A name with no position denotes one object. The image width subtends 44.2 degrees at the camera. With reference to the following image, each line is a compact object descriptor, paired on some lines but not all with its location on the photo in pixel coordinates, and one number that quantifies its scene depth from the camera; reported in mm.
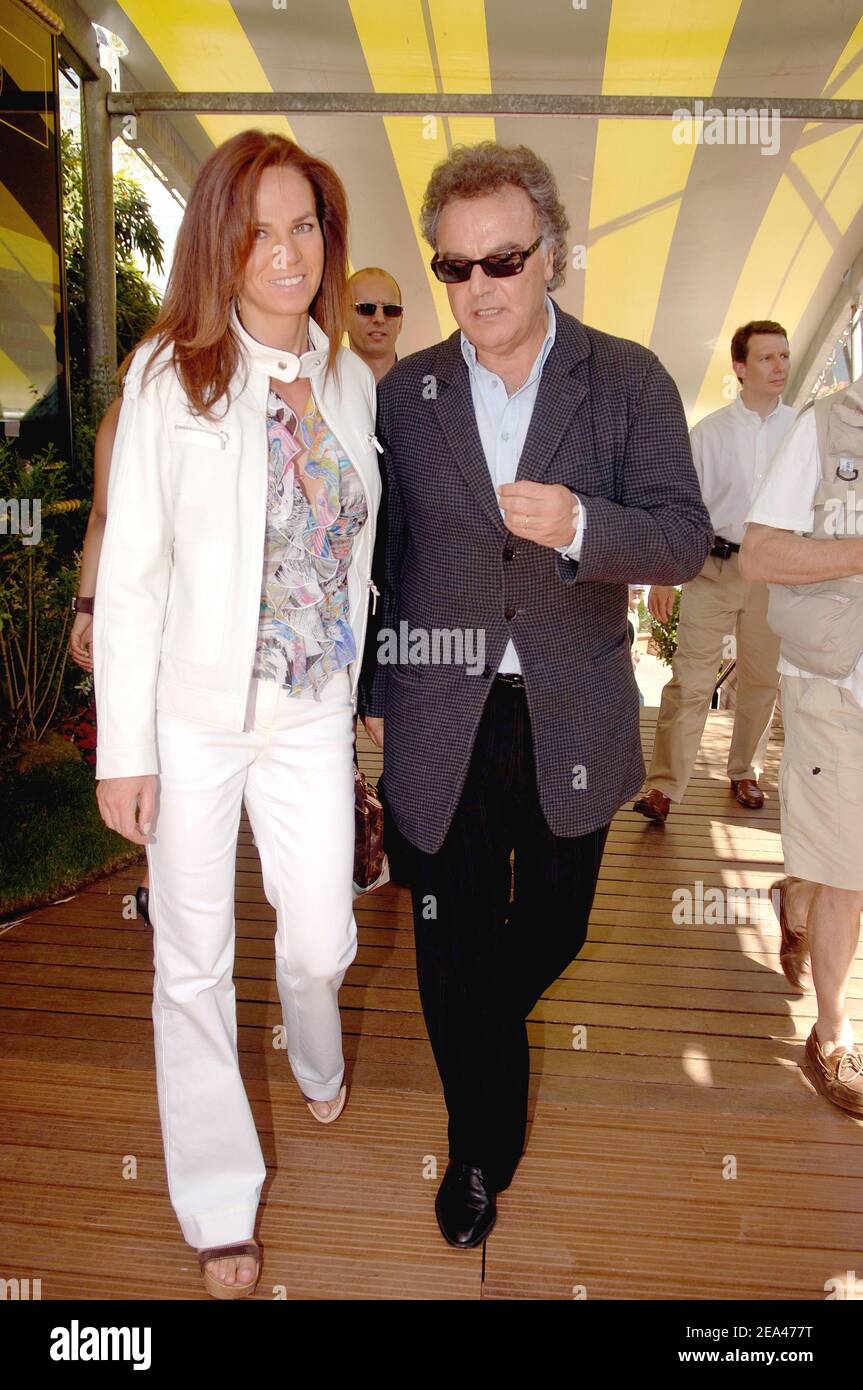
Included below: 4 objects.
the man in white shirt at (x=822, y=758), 2311
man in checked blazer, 1812
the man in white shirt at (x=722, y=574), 4449
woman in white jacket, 1696
